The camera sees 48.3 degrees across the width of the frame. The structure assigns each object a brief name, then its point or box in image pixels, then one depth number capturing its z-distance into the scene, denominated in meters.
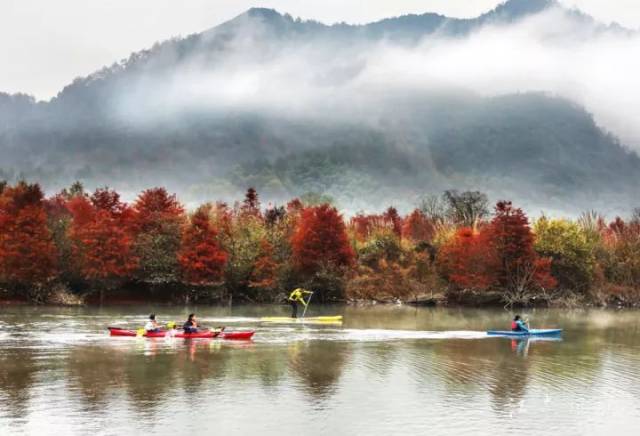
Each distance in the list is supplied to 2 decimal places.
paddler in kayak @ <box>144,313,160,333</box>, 46.69
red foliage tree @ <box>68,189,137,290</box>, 79.81
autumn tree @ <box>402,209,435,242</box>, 147.52
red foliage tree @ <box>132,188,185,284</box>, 85.50
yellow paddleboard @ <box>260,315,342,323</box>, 61.78
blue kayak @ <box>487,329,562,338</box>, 51.72
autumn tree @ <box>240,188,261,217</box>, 140.99
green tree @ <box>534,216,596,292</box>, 95.38
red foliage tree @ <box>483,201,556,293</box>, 90.12
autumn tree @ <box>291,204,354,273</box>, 91.31
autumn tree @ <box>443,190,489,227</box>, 157.88
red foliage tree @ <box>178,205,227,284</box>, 84.62
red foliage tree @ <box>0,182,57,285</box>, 76.69
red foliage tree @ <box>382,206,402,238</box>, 134.73
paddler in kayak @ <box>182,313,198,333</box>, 46.97
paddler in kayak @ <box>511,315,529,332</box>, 52.06
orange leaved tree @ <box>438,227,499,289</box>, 91.12
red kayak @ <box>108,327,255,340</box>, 46.09
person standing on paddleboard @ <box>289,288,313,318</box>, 64.12
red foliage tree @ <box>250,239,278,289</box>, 89.56
